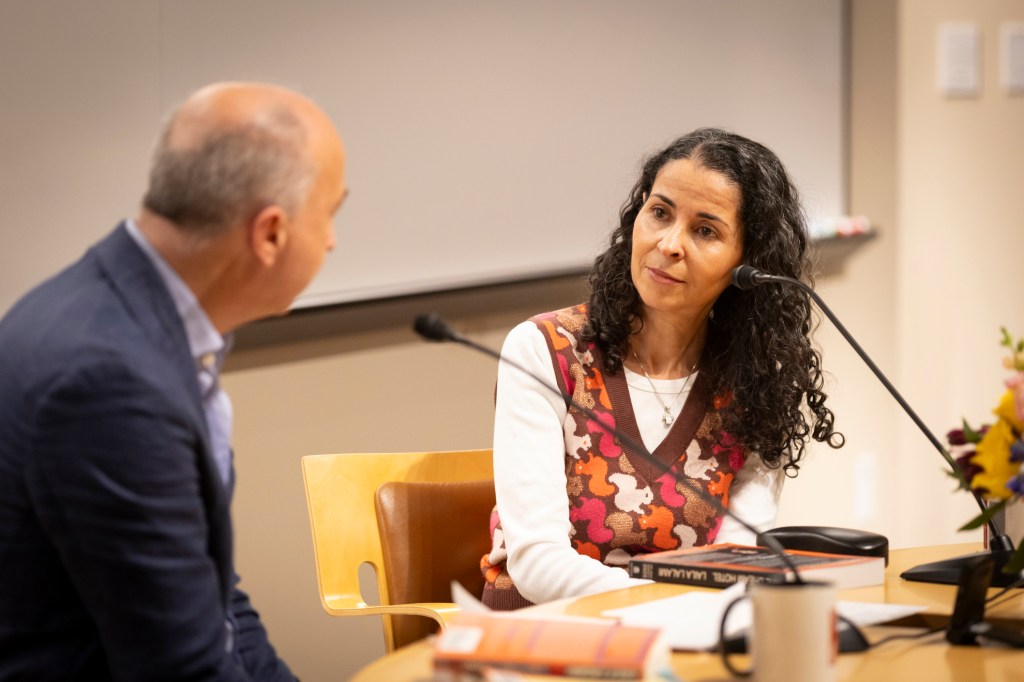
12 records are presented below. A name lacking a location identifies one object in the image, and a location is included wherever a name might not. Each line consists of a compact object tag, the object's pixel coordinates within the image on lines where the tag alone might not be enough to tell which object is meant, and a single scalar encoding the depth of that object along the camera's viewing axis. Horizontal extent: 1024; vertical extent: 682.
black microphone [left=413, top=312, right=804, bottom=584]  4.76
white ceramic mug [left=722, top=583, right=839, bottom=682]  4.50
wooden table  4.61
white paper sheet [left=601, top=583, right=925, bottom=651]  4.69
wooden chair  5.58
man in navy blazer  4.58
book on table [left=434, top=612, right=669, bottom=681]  4.50
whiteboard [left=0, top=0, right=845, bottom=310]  5.89
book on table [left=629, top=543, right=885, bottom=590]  4.94
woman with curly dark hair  5.41
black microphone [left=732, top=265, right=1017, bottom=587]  5.04
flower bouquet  4.64
